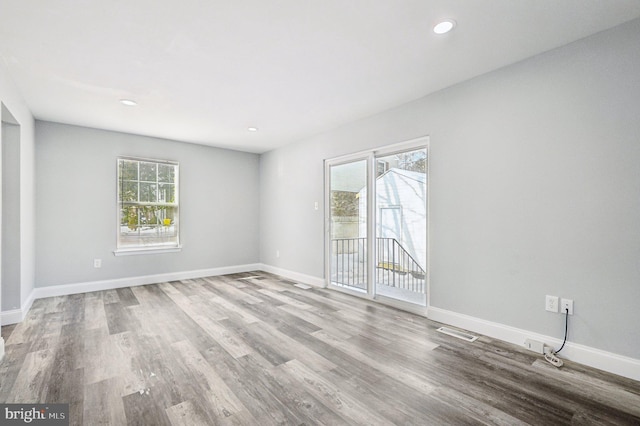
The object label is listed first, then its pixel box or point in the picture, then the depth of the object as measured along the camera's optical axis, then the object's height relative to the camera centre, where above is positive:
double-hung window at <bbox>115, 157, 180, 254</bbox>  4.80 +0.11
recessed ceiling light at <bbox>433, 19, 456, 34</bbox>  2.07 +1.34
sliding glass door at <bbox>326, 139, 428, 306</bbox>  3.58 -0.16
